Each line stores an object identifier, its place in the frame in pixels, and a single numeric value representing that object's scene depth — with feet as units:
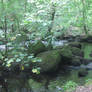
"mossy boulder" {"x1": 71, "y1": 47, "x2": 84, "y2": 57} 46.84
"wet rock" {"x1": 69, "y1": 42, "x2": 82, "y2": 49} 59.00
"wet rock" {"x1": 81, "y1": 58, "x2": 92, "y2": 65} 43.08
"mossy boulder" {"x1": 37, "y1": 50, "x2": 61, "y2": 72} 34.96
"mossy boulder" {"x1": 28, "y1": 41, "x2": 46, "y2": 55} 36.84
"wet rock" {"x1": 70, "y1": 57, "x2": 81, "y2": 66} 41.34
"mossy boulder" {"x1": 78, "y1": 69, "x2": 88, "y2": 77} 35.32
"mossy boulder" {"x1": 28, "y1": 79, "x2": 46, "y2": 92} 27.10
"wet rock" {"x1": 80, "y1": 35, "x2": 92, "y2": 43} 83.14
